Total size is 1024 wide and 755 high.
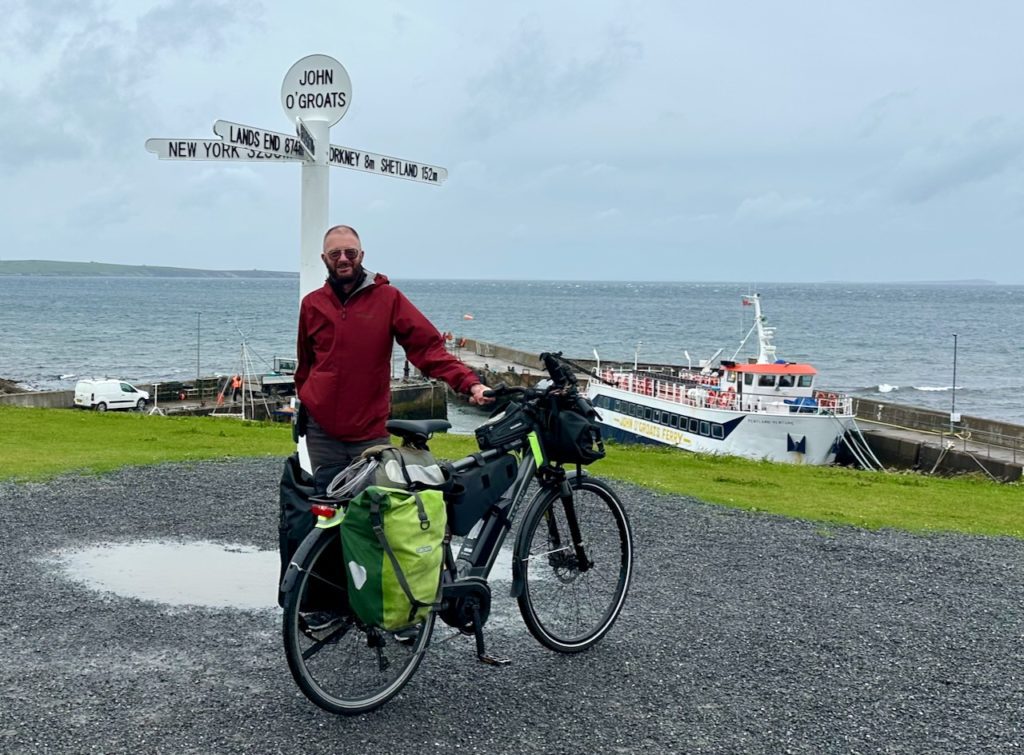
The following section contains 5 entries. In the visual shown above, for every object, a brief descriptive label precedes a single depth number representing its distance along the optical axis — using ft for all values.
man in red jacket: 15.49
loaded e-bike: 13.41
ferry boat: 95.86
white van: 112.68
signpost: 21.95
